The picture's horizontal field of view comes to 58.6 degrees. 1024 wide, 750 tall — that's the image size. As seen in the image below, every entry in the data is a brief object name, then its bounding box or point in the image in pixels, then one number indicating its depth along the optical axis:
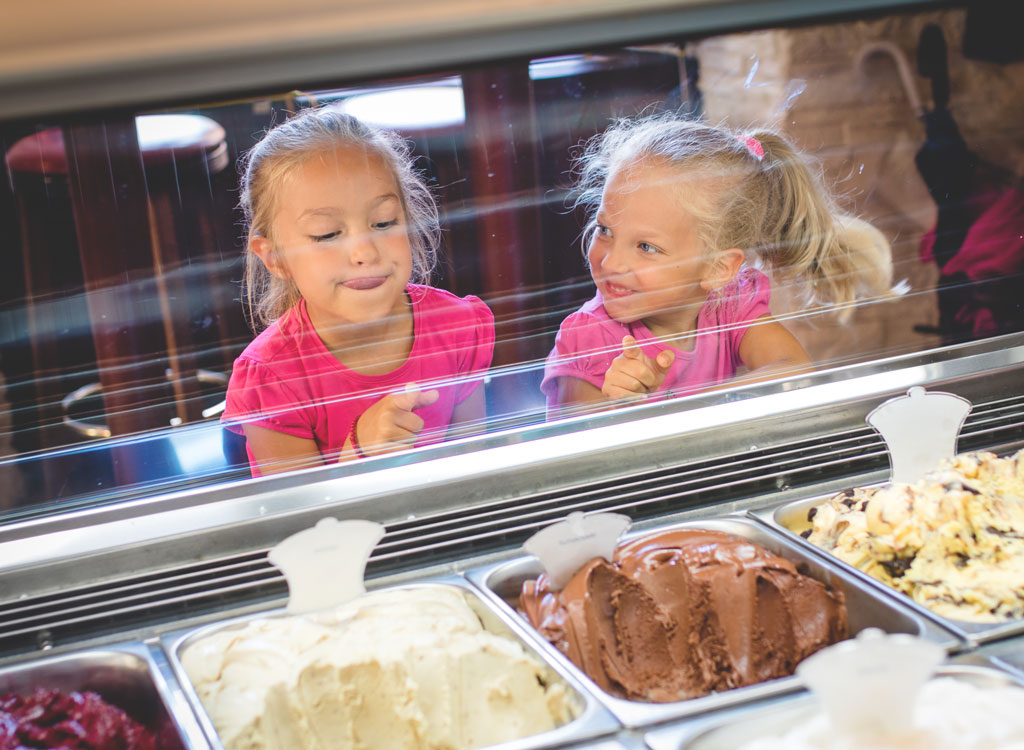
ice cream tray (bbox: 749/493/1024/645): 1.19
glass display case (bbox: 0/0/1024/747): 1.24
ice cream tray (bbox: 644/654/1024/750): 1.05
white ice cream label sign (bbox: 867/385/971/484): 1.48
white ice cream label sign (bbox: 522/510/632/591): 1.33
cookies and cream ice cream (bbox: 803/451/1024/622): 1.30
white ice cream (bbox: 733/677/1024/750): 0.88
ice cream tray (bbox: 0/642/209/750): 1.25
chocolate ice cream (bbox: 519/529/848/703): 1.27
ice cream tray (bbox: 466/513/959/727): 1.11
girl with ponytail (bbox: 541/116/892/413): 1.73
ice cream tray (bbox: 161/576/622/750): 1.07
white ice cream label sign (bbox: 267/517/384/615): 1.23
